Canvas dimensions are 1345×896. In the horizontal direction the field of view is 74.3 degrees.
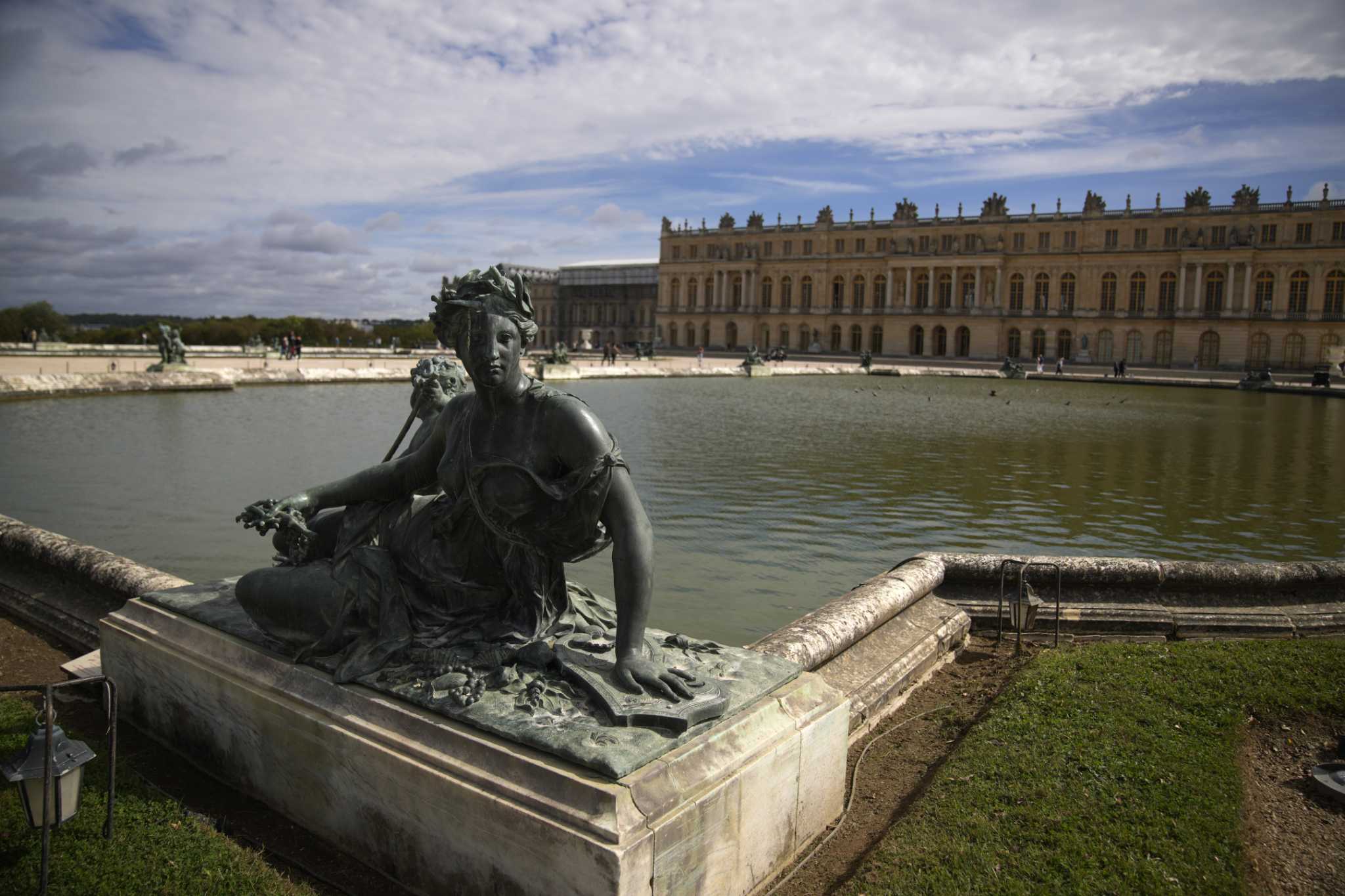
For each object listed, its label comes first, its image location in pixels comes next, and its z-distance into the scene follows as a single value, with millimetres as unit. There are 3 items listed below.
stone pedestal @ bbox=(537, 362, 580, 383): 30266
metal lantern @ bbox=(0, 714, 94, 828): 2521
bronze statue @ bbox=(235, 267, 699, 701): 2775
